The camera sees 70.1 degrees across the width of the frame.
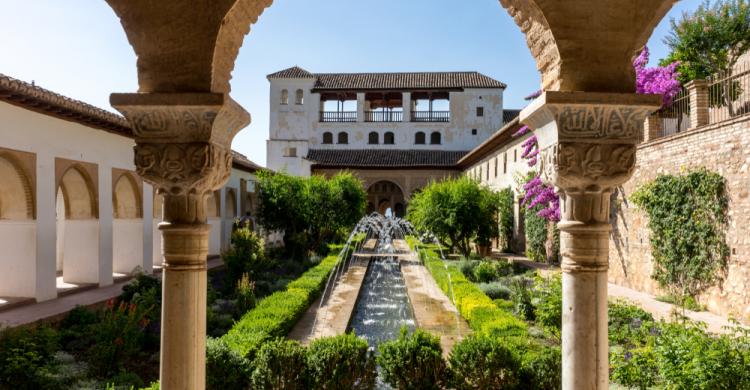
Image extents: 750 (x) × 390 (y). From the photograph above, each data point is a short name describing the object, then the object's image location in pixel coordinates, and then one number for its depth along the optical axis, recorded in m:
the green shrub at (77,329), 8.21
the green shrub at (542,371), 5.49
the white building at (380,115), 40.59
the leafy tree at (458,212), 19.92
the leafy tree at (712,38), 19.20
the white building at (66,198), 10.30
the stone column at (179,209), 3.22
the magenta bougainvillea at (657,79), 13.56
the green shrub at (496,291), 12.80
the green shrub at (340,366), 5.67
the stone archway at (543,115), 3.12
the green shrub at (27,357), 6.14
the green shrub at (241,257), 14.07
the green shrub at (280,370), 5.62
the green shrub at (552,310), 7.77
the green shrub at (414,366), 5.81
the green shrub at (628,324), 7.76
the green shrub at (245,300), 10.81
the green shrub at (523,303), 10.33
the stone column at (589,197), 3.16
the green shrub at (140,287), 11.01
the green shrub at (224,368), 5.47
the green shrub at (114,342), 7.01
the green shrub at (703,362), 4.70
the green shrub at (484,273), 15.40
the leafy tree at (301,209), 21.41
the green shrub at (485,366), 5.63
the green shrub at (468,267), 16.29
